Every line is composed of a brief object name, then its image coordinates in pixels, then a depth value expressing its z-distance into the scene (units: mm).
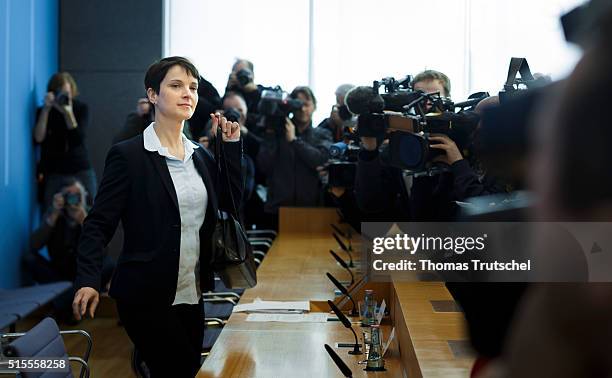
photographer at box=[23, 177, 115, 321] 7148
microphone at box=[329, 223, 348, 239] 6528
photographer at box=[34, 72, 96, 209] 7703
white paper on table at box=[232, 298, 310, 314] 3831
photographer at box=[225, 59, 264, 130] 7086
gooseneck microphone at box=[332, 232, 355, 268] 5323
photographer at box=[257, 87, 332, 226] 6977
